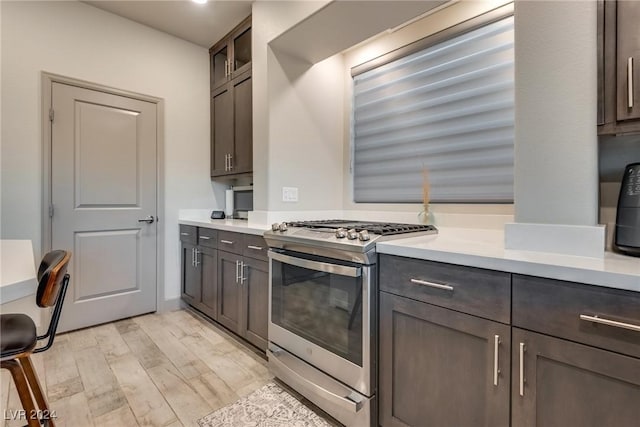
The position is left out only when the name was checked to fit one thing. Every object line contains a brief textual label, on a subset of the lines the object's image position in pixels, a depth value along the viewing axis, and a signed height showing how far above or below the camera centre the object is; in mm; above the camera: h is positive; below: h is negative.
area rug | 1552 -1063
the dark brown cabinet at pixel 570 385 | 854 -518
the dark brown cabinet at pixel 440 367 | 1079 -607
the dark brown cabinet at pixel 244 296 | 2125 -627
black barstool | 1068 -459
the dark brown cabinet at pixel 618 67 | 1046 +513
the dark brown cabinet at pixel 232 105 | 2805 +1063
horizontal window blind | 1873 +646
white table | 879 -201
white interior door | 2574 +110
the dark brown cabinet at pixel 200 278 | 2679 -619
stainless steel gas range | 1434 -540
